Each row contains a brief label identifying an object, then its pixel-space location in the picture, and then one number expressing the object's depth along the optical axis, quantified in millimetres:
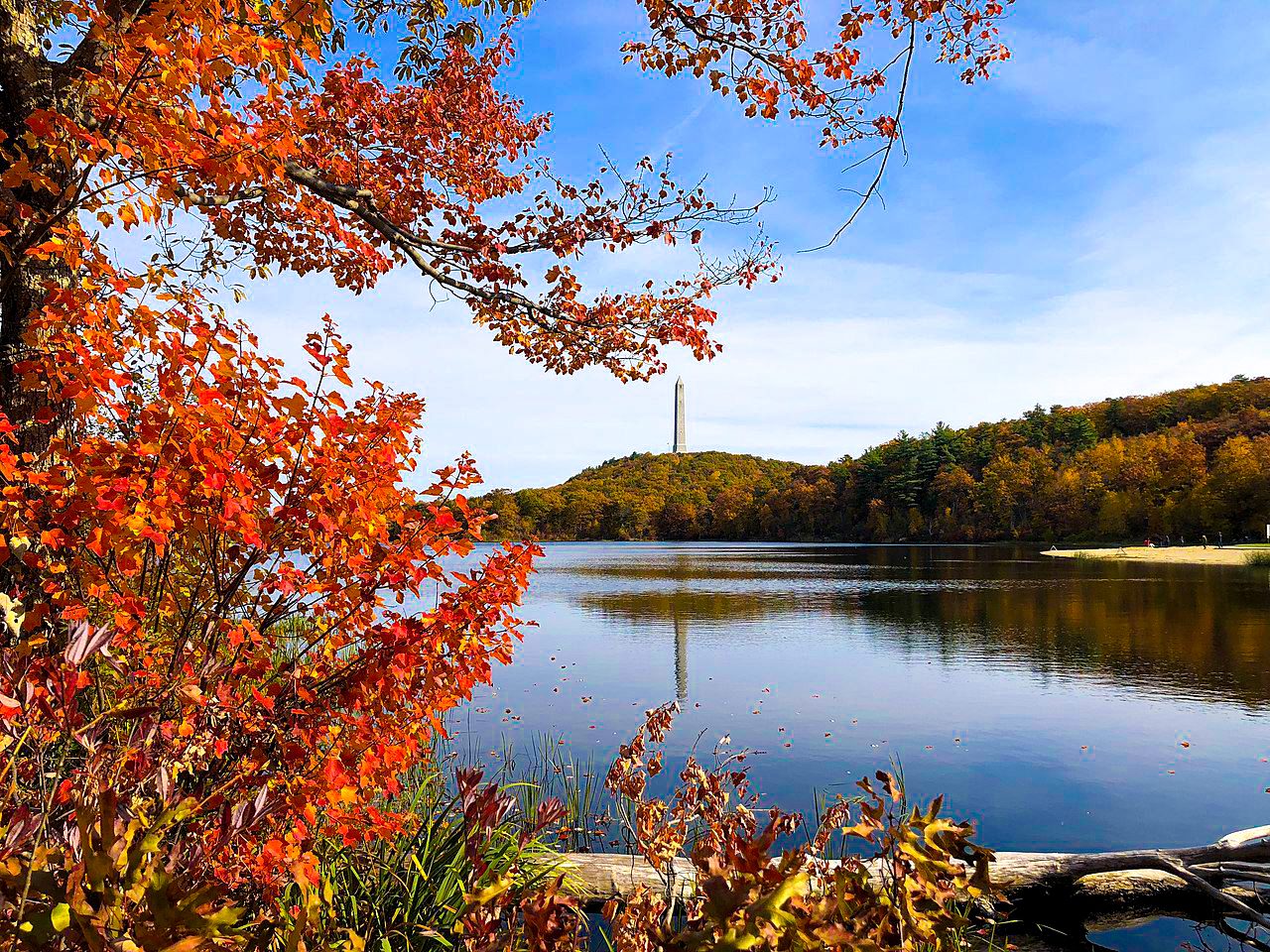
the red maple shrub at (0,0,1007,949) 2465
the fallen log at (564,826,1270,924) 4730
